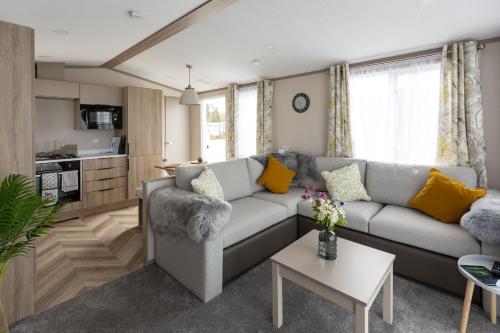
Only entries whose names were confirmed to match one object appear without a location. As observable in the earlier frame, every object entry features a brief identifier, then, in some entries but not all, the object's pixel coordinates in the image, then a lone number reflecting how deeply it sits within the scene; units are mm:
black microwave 4559
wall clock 4237
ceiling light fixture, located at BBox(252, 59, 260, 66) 3876
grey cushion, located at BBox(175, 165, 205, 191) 2750
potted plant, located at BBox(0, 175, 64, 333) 1380
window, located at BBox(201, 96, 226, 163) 5828
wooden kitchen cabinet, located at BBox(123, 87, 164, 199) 4820
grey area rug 1802
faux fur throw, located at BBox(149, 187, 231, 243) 2000
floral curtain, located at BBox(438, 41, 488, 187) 2736
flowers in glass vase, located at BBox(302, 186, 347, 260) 1814
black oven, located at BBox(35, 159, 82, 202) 3760
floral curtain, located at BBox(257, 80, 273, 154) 4676
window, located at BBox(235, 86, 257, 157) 5023
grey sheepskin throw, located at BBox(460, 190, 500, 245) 1895
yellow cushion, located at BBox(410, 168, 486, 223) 2355
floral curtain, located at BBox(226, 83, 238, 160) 5203
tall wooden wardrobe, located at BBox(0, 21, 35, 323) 1736
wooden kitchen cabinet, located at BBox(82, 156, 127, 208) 4281
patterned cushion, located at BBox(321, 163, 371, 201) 3117
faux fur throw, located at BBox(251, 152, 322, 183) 3748
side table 1656
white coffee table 1456
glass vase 1823
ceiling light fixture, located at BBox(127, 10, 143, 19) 2629
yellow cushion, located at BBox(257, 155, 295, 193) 3555
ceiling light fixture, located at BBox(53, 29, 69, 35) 3009
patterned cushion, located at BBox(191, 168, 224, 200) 2551
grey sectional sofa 2109
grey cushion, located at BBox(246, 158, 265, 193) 3605
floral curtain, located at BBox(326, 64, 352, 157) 3662
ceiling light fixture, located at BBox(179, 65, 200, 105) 3854
